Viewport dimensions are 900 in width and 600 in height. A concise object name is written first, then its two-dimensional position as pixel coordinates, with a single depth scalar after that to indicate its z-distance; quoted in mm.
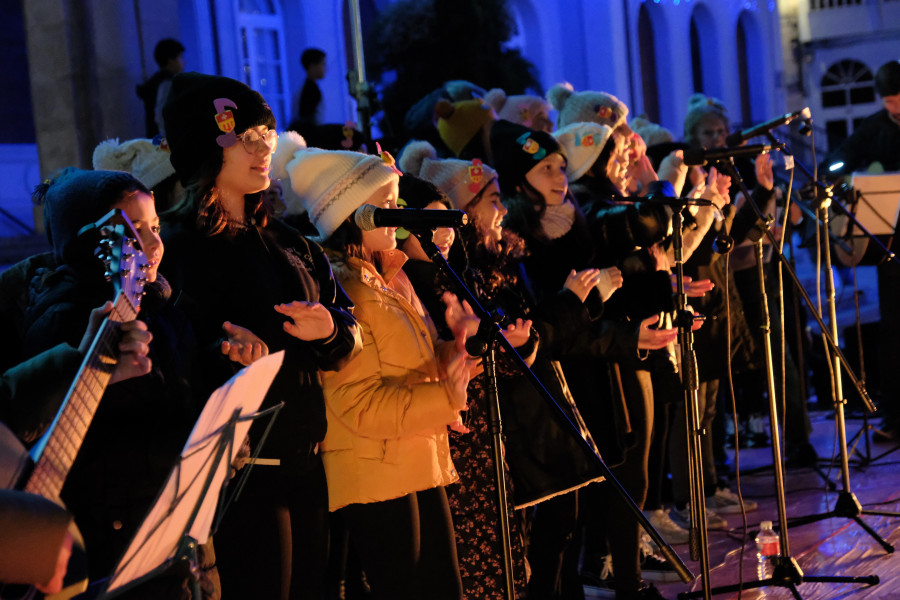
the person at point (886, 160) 6820
